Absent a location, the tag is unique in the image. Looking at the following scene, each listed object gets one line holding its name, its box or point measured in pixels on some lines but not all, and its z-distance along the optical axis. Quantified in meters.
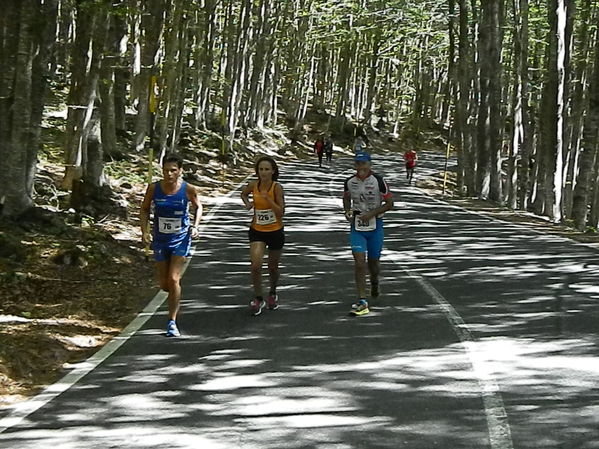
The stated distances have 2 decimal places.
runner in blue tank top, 9.47
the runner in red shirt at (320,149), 50.00
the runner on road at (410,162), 43.78
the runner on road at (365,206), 11.07
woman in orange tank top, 10.59
